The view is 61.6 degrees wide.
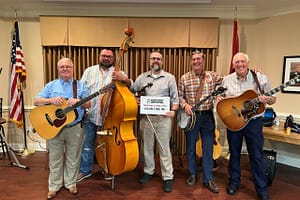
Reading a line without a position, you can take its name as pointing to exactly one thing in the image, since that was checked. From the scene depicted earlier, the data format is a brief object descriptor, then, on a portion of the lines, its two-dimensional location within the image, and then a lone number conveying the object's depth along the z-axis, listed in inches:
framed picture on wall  141.4
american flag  150.0
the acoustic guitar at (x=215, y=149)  132.6
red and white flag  150.2
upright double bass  99.0
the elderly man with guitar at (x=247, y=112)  95.3
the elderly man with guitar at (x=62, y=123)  93.7
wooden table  119.3
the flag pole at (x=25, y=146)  156.0
